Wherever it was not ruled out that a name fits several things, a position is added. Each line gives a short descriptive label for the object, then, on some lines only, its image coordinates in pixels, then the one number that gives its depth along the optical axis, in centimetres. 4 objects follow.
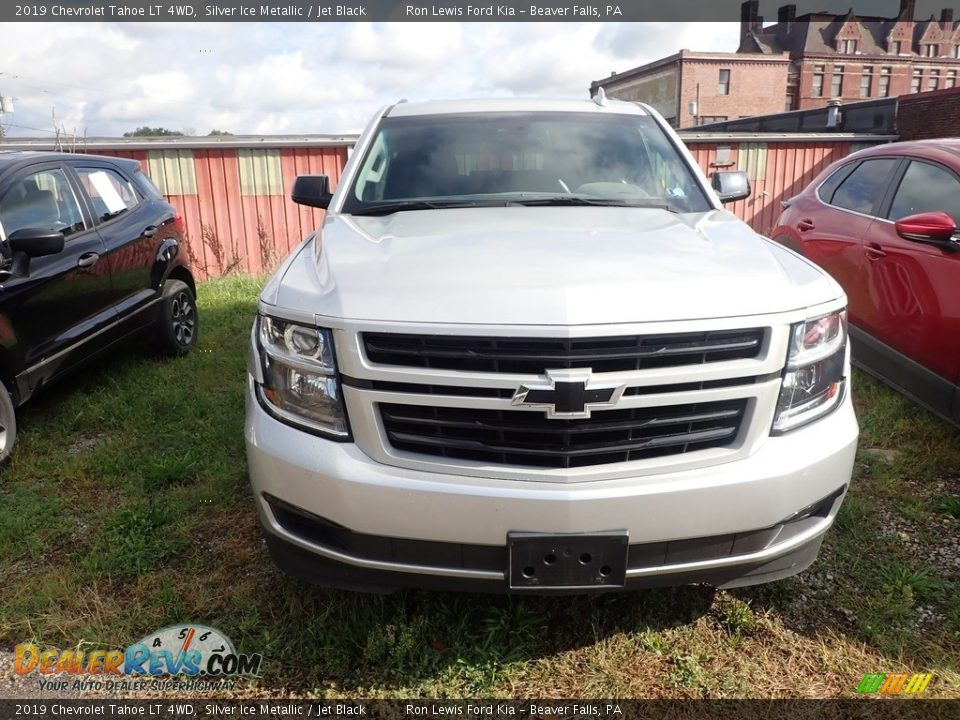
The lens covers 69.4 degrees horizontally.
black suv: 382
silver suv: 186
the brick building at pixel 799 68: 5097
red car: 357
